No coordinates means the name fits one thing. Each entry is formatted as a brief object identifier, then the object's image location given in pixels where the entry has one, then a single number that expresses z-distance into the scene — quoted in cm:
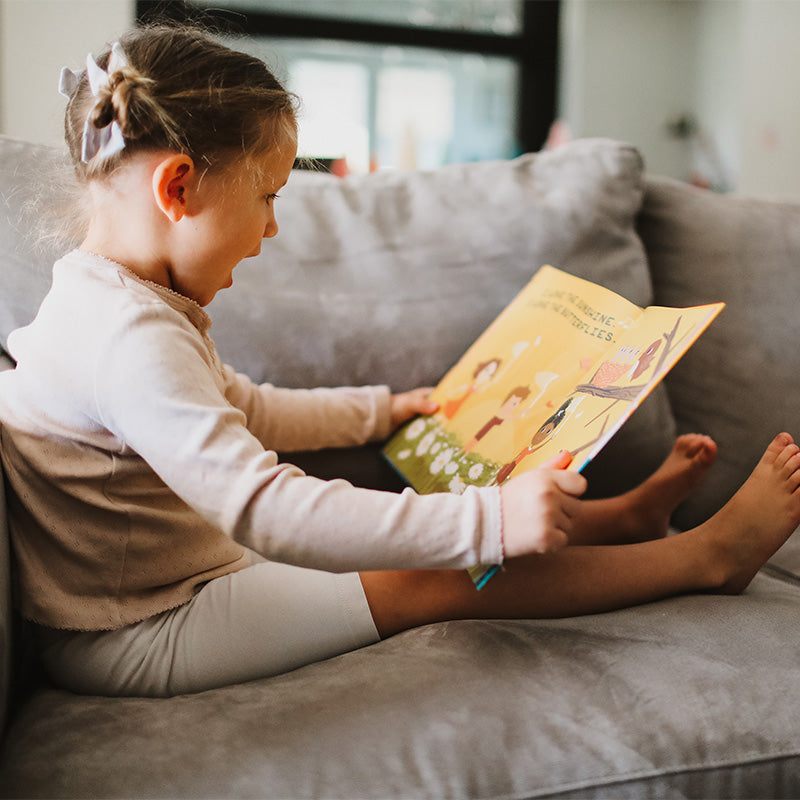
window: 331
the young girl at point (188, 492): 60
